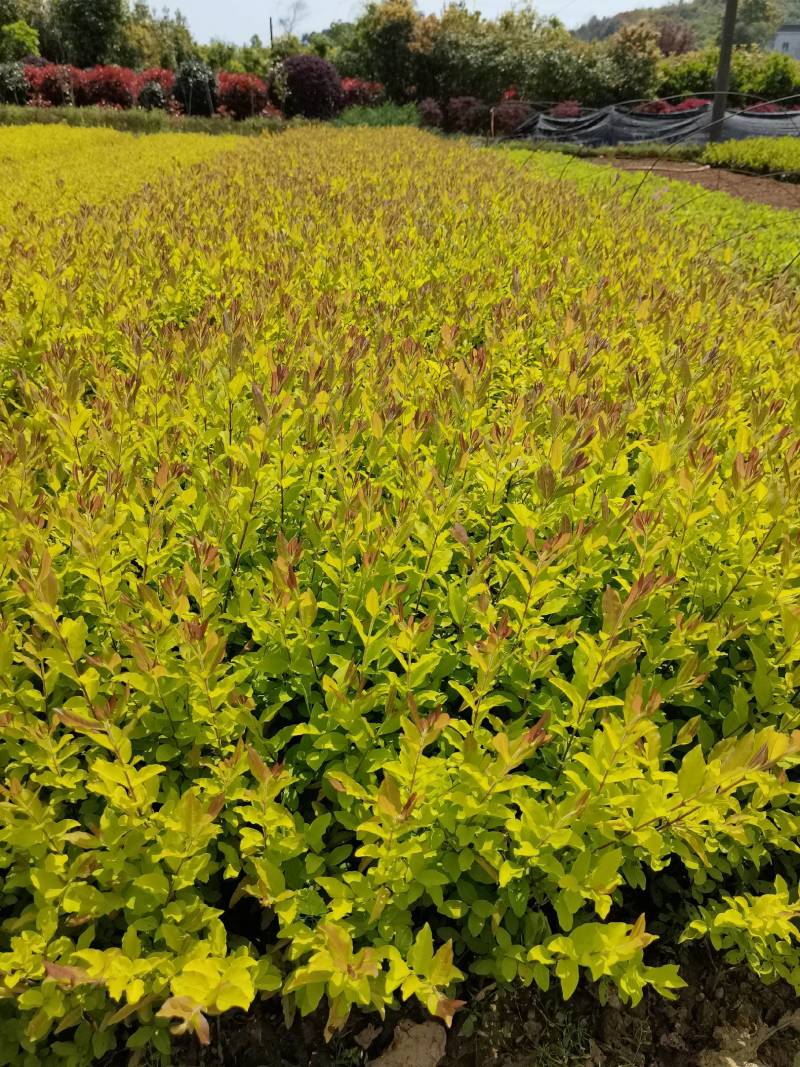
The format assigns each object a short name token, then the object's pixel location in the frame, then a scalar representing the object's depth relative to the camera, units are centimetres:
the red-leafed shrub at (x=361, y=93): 3372
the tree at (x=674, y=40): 6538
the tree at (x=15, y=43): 3550
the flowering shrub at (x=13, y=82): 2611
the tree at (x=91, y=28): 3931
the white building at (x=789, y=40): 12068
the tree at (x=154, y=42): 4284
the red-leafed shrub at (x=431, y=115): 3067
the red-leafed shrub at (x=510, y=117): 2839
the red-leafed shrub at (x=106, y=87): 2656
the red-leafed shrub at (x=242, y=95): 2858
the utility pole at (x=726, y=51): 1939
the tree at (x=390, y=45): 3678
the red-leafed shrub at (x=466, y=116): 2989
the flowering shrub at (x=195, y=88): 2736
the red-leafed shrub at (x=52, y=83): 2589
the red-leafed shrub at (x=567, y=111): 2764
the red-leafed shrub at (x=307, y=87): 2995
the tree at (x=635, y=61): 3241
